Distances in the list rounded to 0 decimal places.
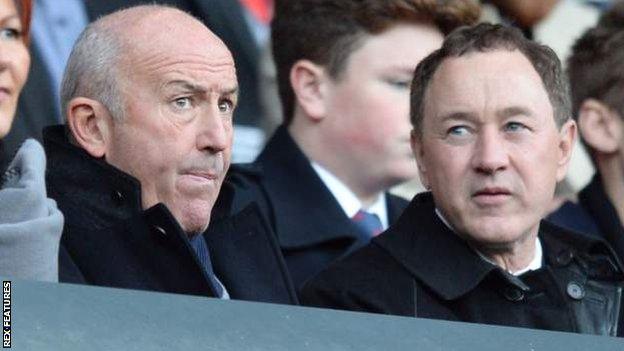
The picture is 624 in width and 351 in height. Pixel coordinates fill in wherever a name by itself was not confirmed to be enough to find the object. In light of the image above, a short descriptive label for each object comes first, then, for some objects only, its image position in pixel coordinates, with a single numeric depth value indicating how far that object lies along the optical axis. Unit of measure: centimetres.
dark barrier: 596
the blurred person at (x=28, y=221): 688
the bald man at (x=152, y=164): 748
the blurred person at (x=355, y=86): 1009
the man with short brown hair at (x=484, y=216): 795
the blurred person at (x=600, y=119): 968
